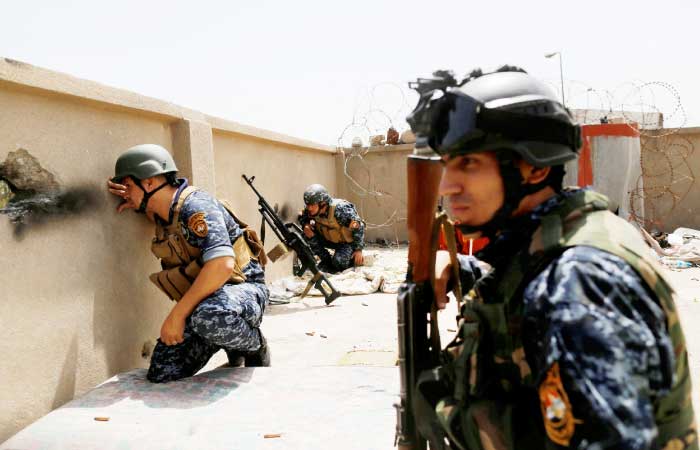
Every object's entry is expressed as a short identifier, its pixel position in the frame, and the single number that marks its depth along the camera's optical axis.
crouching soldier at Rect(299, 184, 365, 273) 7.57
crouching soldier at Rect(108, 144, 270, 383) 2.91
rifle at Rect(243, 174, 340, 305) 5.78
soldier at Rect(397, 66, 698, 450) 0.90
